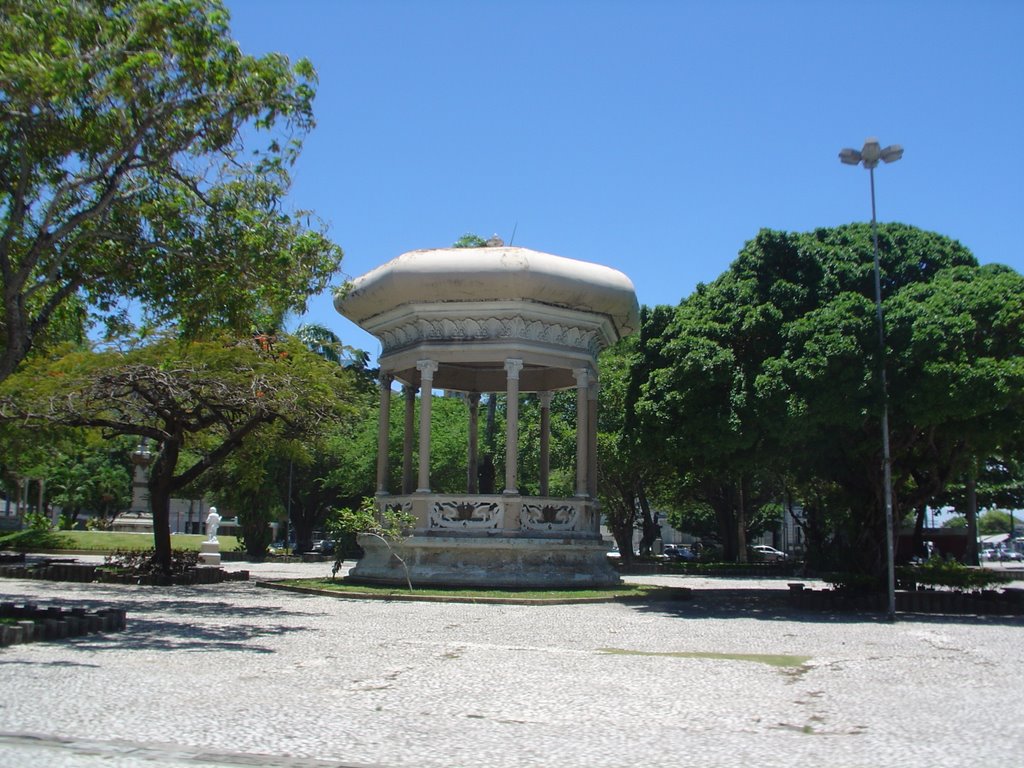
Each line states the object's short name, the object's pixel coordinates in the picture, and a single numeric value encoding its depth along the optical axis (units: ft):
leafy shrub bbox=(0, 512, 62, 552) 118.83
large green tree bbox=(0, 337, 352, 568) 69.00
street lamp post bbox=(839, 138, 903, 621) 54.49
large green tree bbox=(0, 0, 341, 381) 40.24
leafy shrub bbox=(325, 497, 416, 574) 65.57
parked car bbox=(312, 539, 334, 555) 153.69
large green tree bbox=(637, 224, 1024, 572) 53.88
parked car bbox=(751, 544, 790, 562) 192.05
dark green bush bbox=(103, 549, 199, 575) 74.74
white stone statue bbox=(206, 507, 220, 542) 92.63
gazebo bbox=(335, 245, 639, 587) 67.05
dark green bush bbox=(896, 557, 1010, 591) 63.00
